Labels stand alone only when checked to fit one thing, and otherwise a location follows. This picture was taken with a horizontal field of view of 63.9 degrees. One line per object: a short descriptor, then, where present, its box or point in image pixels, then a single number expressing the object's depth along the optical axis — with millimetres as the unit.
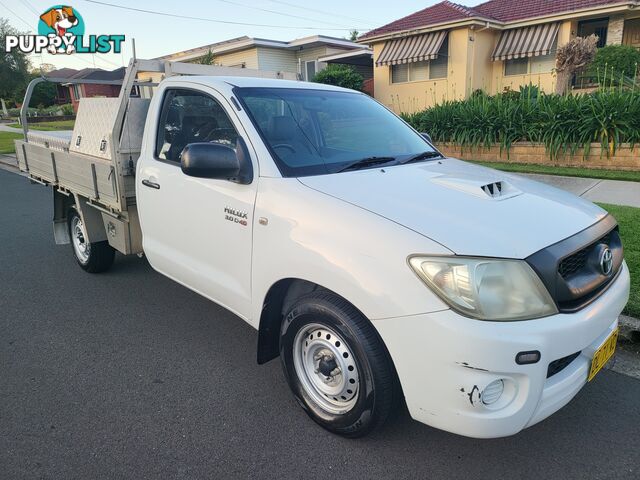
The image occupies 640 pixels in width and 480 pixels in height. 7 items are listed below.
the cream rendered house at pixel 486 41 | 16797
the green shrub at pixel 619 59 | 14844
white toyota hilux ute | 2176
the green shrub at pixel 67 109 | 39500
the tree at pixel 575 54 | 15023
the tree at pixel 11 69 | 41125
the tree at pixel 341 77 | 20172
